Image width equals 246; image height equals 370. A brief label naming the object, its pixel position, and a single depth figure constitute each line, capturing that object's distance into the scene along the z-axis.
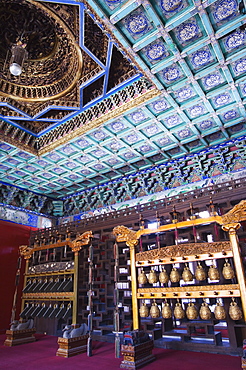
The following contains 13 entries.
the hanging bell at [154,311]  4.23
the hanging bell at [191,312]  3.88
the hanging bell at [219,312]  3.72
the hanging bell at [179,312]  4.01
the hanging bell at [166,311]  4.13
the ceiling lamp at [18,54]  5.24
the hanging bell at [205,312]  3.80
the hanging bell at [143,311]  4.26
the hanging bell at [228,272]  3.76
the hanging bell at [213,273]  3.88
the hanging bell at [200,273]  3.99
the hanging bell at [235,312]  3.57
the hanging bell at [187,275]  4.11
